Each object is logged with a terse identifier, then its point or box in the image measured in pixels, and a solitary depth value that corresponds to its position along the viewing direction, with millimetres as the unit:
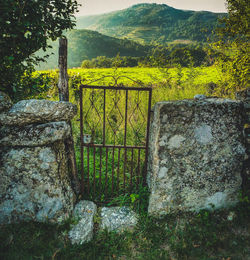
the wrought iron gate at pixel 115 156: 2816
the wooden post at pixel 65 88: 2434
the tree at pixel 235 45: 4711
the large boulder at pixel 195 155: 2381
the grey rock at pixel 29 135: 2271
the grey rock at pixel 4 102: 2301
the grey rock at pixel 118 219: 2568
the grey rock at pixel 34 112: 2232
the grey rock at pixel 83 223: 2312
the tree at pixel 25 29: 2443
